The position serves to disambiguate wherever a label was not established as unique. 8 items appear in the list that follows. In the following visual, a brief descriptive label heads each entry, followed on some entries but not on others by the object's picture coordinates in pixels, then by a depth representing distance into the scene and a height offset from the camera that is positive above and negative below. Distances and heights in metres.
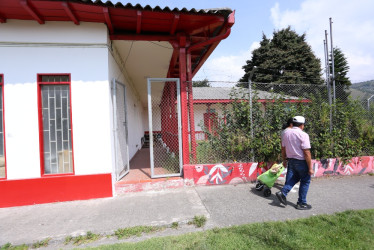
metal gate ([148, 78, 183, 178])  4.25 -0.26
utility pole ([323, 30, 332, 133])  4.80 +1.20
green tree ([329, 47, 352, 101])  26.84 +8.79
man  3.20 -0.70
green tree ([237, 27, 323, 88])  21.06 +7.08
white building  3.59 +0.78
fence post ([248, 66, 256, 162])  4.39 +0.39
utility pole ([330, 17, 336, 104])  4.76 +1.34
